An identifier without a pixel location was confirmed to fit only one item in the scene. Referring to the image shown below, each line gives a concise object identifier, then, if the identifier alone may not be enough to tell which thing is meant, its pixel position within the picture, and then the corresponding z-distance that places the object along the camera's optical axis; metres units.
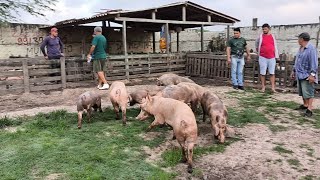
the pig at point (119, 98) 4.77
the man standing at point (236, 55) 7.52
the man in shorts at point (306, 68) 5.14
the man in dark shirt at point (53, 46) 7.54
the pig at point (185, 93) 4.88
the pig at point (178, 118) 3.39
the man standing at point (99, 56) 7.28
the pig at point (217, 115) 4.08
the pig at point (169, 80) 6.35
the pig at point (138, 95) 5.04
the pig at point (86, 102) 4.68
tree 10.90
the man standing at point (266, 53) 7.20
